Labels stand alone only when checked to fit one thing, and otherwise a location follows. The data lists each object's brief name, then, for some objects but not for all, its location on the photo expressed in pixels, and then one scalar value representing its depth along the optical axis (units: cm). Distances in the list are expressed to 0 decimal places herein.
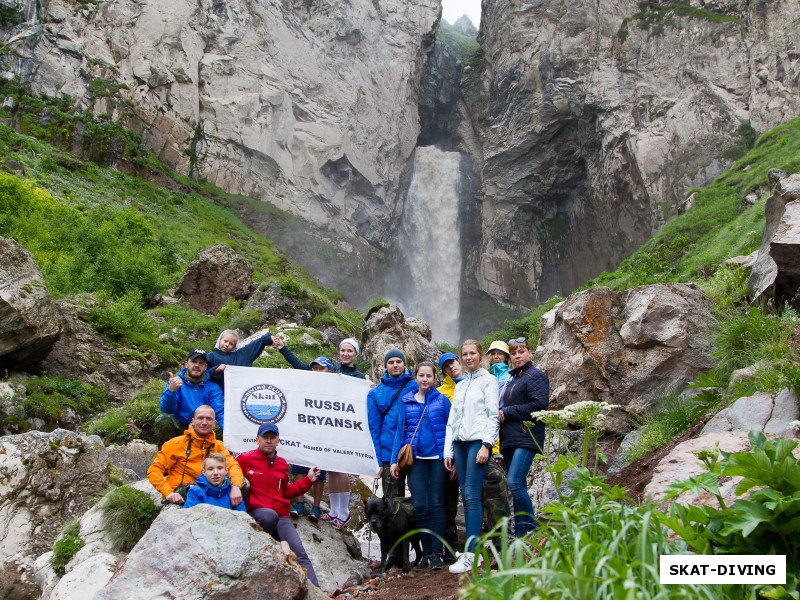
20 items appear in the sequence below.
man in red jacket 482
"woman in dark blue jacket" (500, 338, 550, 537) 486
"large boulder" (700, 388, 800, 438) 454
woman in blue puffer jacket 503
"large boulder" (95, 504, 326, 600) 346
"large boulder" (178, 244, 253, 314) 1769
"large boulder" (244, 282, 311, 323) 1677
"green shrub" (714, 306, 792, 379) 548
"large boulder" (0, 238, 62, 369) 864
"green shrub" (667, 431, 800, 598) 235
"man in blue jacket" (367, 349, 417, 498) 553
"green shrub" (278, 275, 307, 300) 1752
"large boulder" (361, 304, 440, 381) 1503
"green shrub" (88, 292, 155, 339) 1123
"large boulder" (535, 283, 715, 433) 724
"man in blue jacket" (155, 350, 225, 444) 580
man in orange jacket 487
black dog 520
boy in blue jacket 470
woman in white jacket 477
